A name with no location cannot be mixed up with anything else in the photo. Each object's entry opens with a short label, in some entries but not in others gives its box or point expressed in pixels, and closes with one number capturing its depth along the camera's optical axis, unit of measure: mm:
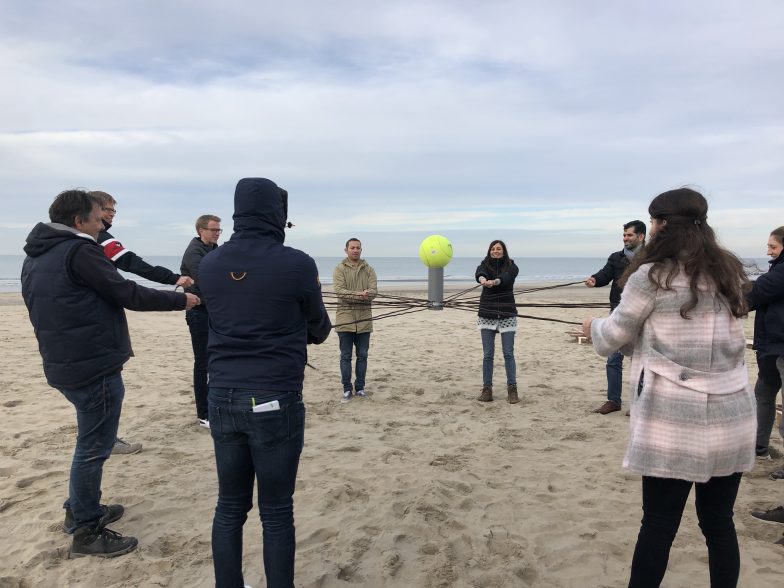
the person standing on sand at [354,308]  5742
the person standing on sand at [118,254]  3605
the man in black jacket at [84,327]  2566
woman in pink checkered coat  1839
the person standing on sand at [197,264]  4355
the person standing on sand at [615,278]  4902
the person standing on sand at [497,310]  5641
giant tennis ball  7980
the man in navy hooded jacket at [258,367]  2039
